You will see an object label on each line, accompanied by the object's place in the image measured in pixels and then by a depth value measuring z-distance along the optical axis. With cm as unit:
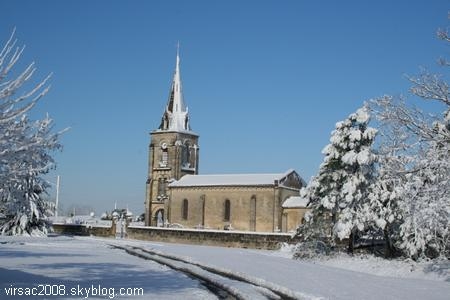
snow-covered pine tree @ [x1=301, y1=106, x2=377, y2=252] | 2878
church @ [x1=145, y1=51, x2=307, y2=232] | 5762
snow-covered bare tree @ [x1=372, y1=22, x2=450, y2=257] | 1728
